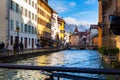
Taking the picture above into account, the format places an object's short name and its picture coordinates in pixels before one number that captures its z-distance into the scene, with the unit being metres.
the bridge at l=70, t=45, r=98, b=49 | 65.55
